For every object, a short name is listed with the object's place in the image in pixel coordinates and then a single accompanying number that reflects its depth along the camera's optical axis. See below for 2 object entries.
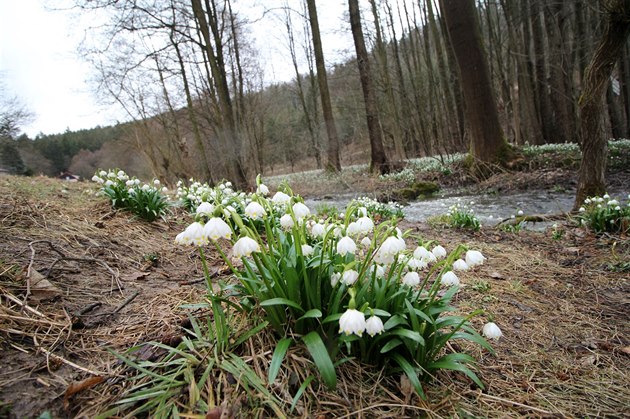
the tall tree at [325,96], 9.80
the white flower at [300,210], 0.48
